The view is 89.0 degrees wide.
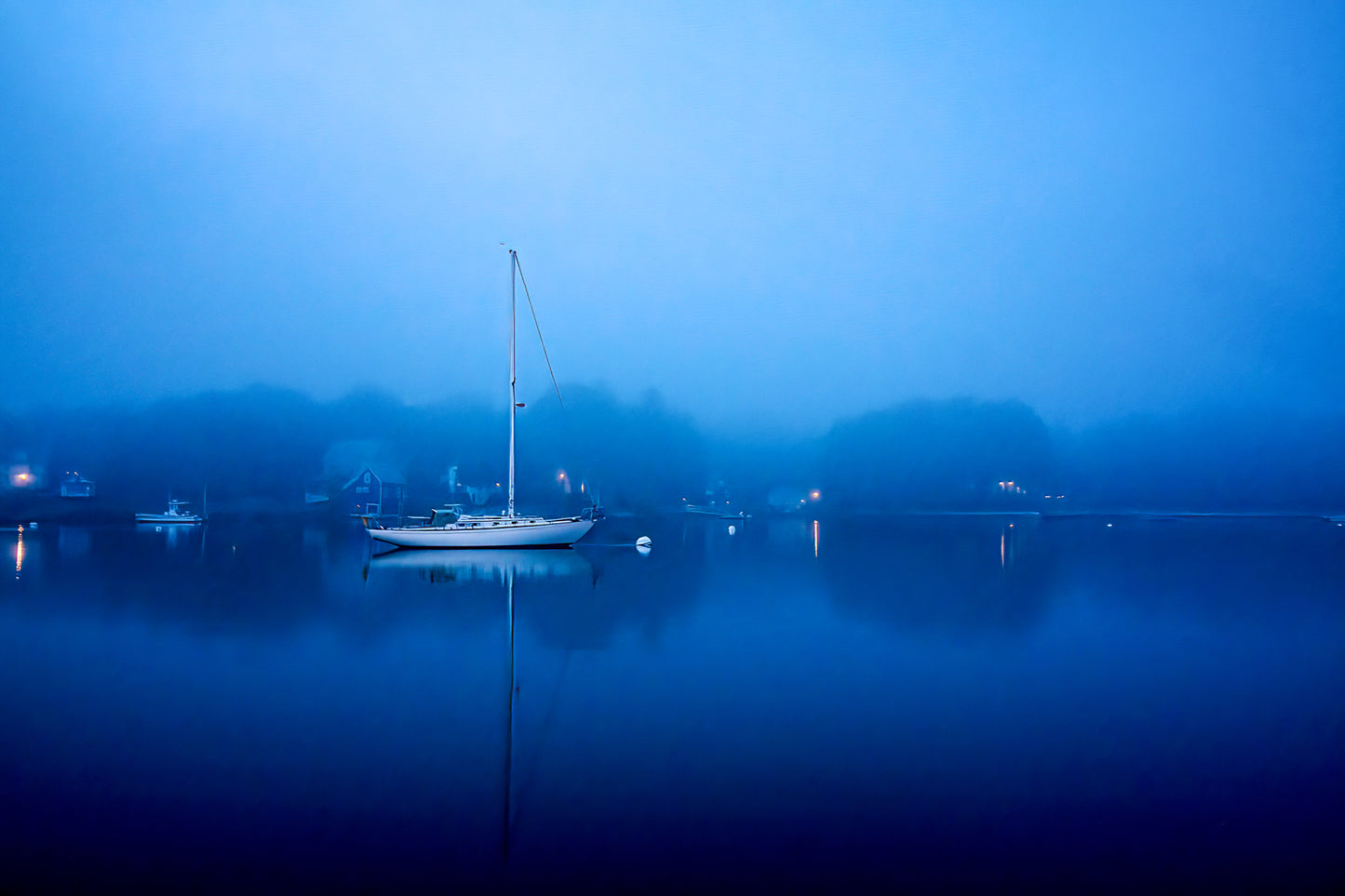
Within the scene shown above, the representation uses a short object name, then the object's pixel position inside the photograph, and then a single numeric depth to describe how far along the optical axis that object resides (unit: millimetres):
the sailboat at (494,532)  35125
